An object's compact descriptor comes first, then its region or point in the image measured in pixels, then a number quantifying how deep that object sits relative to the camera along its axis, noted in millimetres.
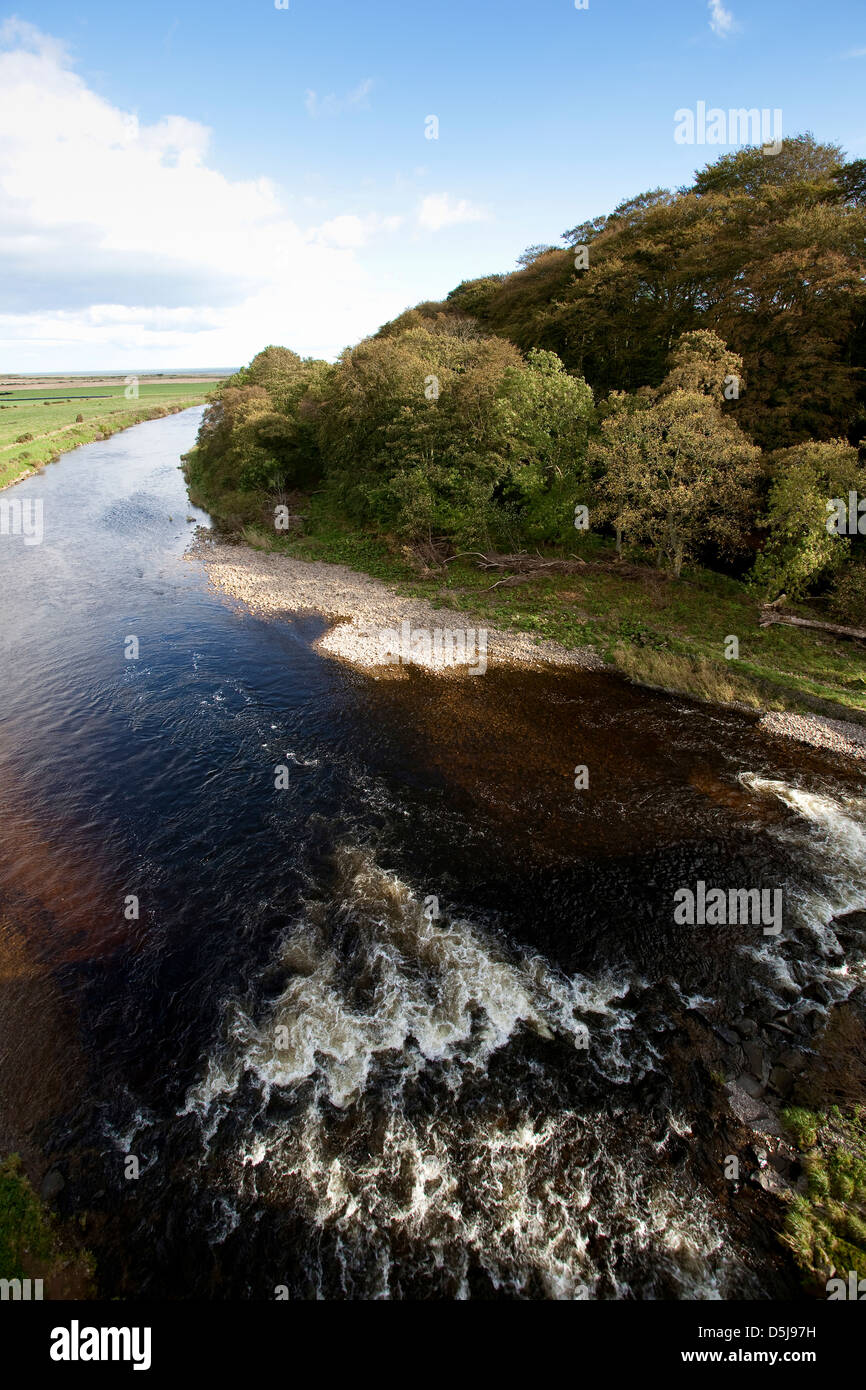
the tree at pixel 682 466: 23594
